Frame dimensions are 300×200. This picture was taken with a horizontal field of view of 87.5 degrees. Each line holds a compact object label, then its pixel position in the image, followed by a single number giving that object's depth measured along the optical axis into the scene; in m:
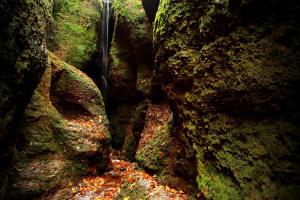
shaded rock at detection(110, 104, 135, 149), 11.66
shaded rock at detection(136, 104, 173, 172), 4.90
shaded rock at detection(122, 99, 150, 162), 9.39
